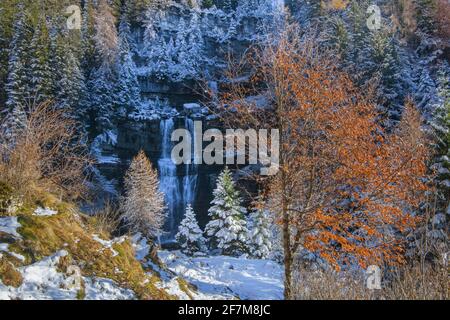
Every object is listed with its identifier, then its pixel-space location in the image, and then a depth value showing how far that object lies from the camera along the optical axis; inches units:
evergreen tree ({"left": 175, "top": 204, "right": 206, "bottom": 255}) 1123.3
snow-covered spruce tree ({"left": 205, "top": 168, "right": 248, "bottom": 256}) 1051.3
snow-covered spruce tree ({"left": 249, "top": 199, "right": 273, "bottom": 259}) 999.0
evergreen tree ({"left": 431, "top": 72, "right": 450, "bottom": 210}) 549.0
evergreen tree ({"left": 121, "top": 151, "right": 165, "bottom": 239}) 1034.1
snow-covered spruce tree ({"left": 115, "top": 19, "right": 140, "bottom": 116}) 1777.8
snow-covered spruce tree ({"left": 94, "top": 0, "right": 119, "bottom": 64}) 1769.2
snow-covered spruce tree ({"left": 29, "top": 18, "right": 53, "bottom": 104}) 1348.4
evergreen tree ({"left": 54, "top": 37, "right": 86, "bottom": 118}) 1434.5
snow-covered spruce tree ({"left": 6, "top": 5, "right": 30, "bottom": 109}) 1275.8
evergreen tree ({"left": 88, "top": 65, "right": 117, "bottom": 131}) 1638.8
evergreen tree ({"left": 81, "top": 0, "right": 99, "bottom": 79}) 1743.4
